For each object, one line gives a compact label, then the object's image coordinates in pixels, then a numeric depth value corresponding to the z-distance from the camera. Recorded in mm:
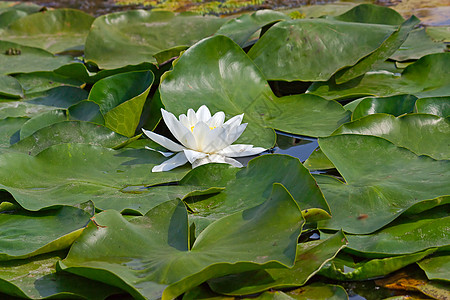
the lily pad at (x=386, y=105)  4090
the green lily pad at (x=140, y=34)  5734
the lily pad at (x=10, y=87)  5063
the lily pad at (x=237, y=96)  4129
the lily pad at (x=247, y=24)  5173
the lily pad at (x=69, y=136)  3908
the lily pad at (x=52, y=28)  6973
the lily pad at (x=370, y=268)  2533
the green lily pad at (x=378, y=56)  4812
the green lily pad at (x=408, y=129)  3611
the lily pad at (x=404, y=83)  4719
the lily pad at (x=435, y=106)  4016
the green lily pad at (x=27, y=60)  5676
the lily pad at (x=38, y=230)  2680
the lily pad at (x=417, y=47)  5625
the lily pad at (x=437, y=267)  2479
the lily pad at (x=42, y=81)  5320
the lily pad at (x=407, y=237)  2637
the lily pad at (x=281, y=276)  2436
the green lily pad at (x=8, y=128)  4145
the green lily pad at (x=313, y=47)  4734
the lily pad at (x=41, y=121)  4133
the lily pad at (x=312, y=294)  2410
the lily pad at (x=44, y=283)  2439
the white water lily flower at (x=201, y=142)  3506
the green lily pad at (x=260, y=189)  2865
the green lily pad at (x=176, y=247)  2352
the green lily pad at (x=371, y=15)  5543
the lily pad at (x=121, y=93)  4133
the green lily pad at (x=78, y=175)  3154
